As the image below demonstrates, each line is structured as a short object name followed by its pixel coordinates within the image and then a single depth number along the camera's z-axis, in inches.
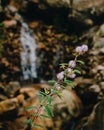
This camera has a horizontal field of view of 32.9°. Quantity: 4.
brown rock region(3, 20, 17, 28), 136.9
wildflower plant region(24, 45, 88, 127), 64.7
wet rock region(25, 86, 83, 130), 96.2
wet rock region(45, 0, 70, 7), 142.1
